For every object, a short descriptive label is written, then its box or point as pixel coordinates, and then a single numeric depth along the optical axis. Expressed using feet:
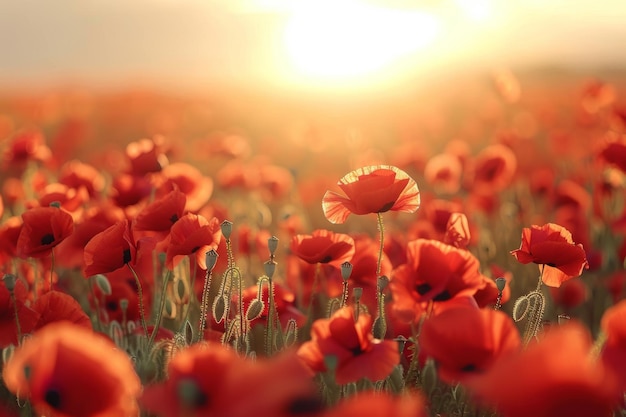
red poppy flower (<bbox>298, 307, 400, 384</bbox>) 6.06
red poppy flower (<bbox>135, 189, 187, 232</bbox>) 8.13
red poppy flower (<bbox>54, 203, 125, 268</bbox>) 9.72
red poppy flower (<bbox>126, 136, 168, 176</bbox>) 11.48
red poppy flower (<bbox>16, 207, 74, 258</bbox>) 8.29
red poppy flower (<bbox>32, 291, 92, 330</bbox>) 7.36
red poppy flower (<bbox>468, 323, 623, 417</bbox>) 3.75
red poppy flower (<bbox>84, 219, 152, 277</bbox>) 7.52
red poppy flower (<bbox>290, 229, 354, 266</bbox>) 7.86
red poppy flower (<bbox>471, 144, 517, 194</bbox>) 15.56
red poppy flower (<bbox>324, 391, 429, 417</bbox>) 3.65
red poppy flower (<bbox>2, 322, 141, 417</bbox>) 4.20
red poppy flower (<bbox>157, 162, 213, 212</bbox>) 11.52
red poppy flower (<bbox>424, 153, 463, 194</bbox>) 16.80
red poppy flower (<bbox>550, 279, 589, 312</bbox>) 12.53
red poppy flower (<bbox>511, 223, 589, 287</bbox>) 7.35
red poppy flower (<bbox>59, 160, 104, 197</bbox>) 11.99
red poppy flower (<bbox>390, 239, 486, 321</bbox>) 6.89
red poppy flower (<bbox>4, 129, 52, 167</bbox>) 14.25
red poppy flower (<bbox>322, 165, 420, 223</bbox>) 7.41
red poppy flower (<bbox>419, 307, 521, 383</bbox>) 5.14
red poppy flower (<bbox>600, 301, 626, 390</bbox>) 4.94
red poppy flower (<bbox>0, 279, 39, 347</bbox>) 7.38
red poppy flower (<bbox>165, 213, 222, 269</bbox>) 7.52
